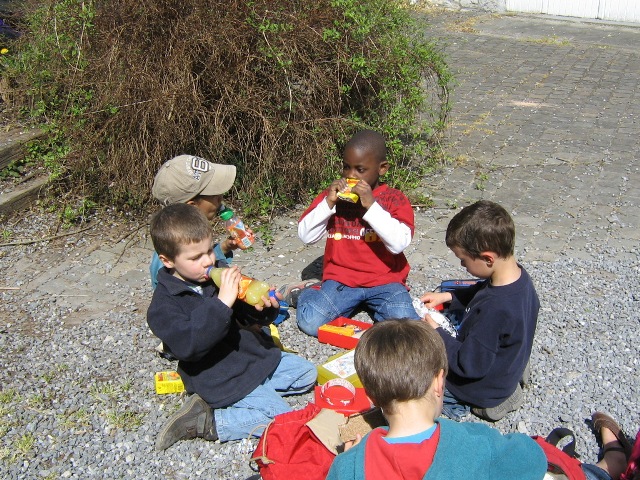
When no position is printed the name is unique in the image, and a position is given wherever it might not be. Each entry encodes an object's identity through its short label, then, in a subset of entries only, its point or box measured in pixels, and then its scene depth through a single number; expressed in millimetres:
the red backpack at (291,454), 3014
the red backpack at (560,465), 2709
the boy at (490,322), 3363
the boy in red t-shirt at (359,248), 4293
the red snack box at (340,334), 4207
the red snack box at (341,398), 3506
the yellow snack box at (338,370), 3774
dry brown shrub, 5633
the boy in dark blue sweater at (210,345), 3188
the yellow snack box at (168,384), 3805
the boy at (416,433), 2207
